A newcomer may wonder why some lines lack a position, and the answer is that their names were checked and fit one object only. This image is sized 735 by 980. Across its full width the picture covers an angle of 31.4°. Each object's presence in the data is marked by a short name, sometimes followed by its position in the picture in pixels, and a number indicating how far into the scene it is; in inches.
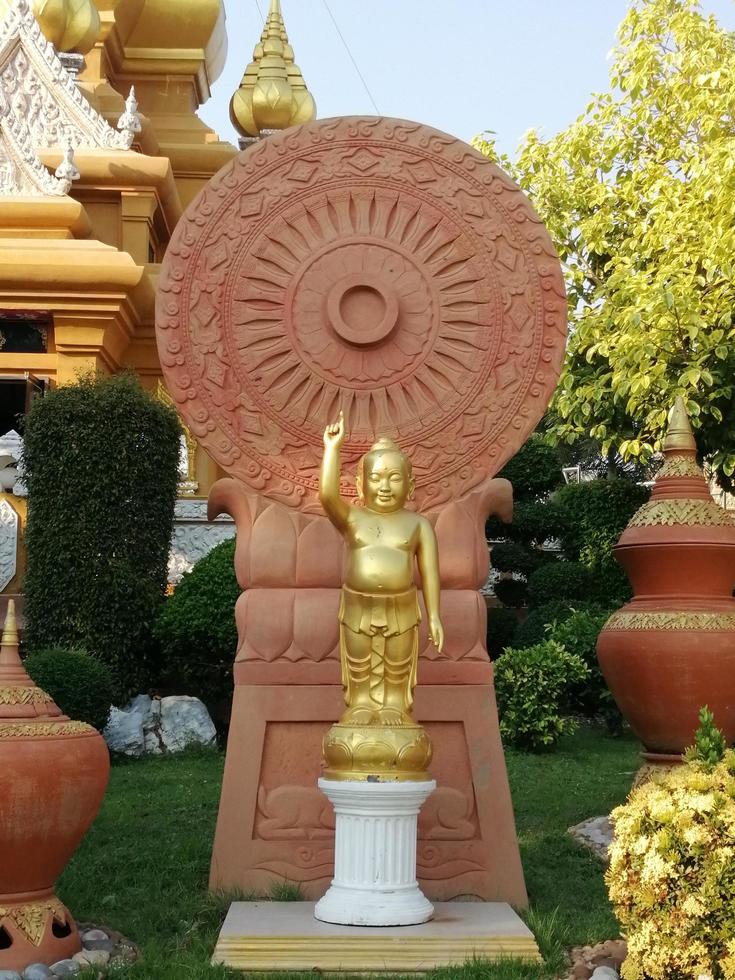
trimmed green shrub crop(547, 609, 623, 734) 386.6
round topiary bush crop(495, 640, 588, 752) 358.0
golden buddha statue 191.3
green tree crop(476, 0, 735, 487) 406.0
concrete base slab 172.4
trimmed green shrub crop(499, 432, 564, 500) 491.8
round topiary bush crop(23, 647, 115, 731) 311.7
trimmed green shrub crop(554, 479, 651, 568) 447.2
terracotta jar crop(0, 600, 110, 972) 172.6
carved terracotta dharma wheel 212.4
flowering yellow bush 155.9
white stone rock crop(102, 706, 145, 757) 340.2
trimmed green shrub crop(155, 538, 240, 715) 346.9
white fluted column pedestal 181.8
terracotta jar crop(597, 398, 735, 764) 239.5
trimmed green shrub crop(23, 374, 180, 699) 348.2
